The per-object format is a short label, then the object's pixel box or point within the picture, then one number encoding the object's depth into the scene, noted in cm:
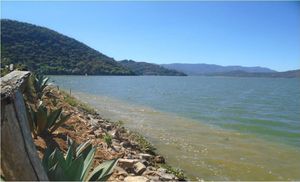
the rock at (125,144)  558
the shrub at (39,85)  719
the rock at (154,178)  405
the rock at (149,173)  419
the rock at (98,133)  558
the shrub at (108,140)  506
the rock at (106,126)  690
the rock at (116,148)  494
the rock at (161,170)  464
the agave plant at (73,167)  200
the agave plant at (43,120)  415
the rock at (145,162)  476
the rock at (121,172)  385
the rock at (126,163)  419
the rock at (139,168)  414
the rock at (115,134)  611
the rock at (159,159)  544
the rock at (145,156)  521
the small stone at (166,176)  427
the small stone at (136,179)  364
